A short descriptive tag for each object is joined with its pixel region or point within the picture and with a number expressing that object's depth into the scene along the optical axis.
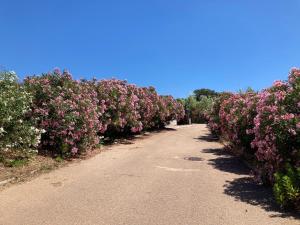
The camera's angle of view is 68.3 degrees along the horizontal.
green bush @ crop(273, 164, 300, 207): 4.07
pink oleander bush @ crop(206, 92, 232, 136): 11.73
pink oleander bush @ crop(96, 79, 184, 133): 10.70
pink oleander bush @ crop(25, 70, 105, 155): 7.42
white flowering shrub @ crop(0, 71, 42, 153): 5.78
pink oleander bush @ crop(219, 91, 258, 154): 6.99
